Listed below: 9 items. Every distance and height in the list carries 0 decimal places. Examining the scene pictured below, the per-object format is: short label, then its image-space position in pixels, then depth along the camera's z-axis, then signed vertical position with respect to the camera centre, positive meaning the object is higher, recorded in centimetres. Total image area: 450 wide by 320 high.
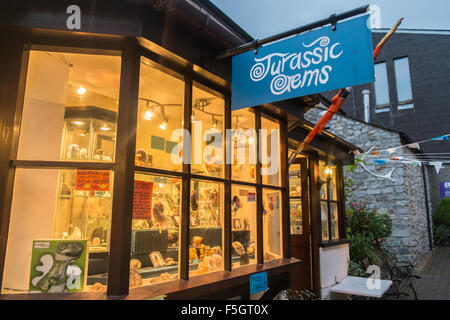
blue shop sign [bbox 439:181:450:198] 1369 +112
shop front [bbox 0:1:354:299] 217 +38
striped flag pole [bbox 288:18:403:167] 296 +127
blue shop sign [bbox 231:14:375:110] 222 +110
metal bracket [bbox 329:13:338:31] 232 +138
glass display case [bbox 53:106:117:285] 233 +20
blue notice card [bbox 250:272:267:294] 303 -64
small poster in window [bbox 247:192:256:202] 346 +19
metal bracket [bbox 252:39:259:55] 265 +138
